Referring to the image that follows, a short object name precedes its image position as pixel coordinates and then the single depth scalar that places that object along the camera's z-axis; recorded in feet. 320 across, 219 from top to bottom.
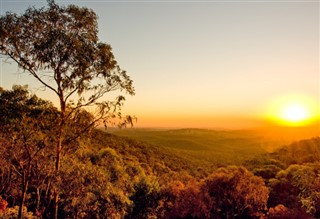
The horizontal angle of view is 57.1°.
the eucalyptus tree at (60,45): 42.88
